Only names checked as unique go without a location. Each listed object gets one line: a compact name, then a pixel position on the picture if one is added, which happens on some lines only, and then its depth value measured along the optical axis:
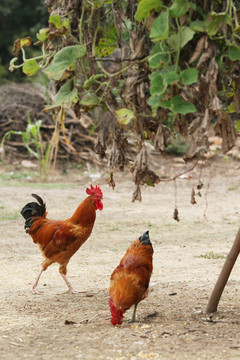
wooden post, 8.23
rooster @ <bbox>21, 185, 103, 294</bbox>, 11.04
